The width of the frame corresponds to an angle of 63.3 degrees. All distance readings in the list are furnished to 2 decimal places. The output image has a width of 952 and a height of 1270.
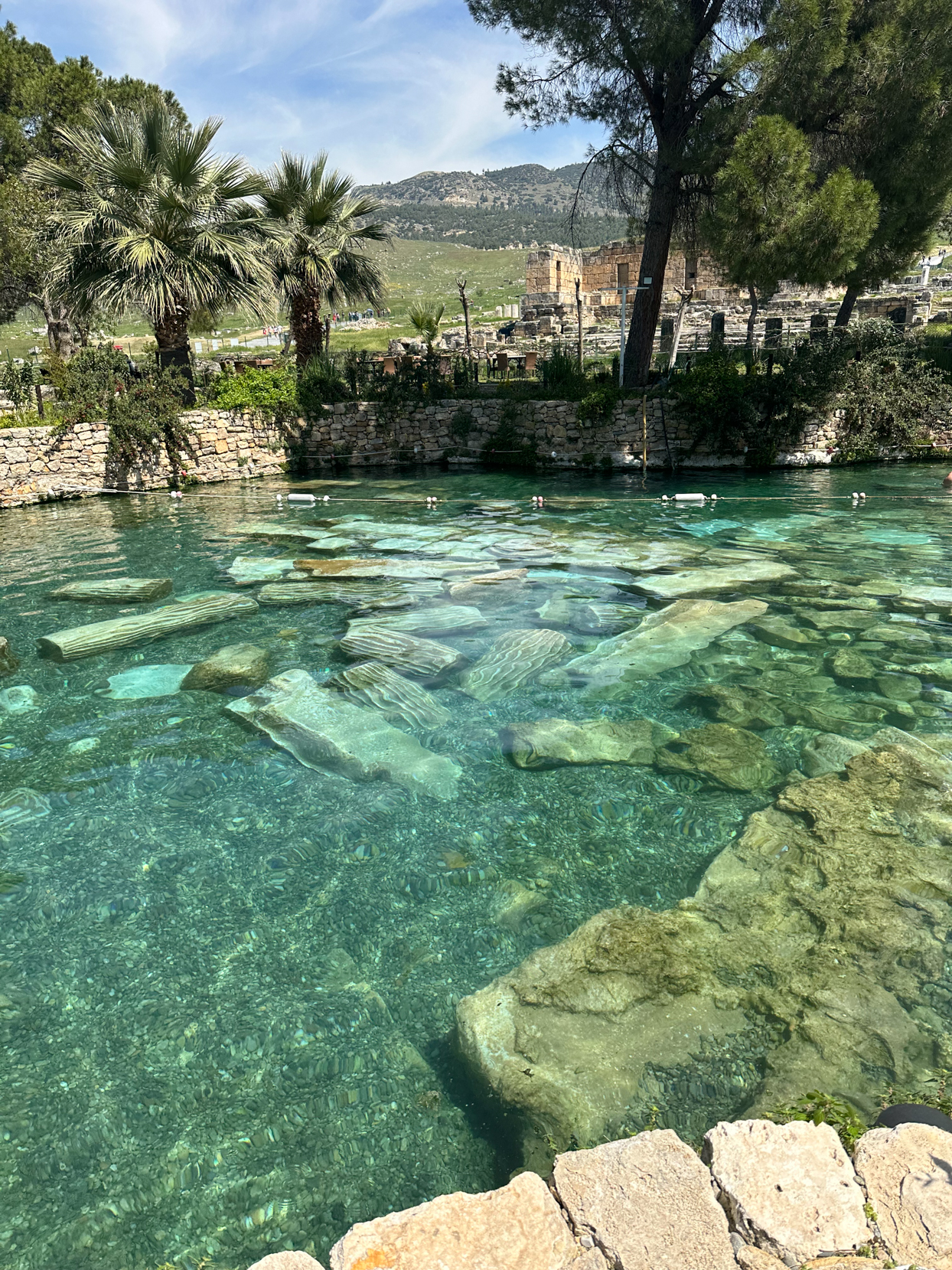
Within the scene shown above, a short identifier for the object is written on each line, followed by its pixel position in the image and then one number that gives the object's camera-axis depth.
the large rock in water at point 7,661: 5.93
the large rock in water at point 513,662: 5.31
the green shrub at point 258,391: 15.88
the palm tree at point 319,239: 15.55
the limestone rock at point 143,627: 6.22
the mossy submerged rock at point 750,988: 2.45
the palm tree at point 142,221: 13.08
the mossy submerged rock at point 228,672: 5.59
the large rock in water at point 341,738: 4.32
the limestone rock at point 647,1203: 1.77
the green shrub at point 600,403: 15.30
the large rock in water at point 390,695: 4.91
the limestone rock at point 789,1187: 1.77
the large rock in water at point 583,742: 4.41
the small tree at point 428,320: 18.66
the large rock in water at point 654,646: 5.41
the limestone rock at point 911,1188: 1.74
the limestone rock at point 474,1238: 1.78
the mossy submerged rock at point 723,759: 4.18
